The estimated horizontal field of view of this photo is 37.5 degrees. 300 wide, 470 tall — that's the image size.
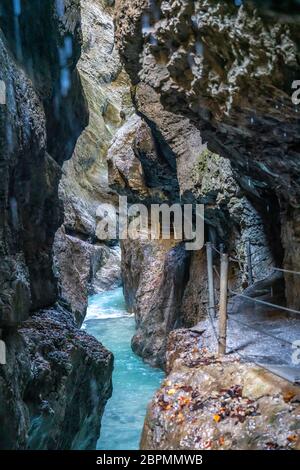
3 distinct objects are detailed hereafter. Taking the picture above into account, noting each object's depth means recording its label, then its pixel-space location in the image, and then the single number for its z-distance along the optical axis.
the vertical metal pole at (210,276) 5.62
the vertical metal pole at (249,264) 9.92
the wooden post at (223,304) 4.89
